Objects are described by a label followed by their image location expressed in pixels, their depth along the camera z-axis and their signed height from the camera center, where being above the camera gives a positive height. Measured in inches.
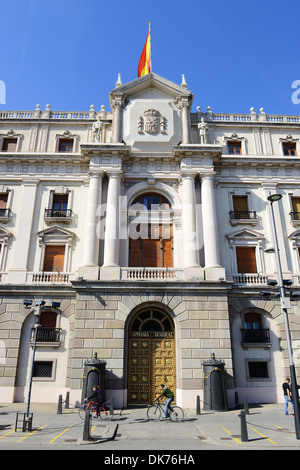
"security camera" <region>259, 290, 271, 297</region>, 616.3 +129.1
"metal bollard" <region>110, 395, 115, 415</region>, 663.8 -67.4
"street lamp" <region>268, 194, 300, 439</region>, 478.0 +50.9
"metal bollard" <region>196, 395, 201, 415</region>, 698.0 -76.1
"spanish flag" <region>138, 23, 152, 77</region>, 1191.6 +1039.8
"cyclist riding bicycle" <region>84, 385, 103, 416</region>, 654.3 -50.9
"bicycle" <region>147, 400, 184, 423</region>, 627.5 -84.3
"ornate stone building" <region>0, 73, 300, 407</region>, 828.0 +331.2
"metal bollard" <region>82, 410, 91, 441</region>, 467.4 -77.9
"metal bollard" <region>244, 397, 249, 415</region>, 674.8 -70.9
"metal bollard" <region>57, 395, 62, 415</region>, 694.5 -73.7
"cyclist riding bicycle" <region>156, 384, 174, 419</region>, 614.8 -47.0
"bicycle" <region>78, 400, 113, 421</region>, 647.4 -79.7
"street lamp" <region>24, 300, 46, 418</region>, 645.4 +112.7
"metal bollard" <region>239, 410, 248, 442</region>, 458.0 -75.4
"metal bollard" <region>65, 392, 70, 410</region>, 754.8 -66.5
